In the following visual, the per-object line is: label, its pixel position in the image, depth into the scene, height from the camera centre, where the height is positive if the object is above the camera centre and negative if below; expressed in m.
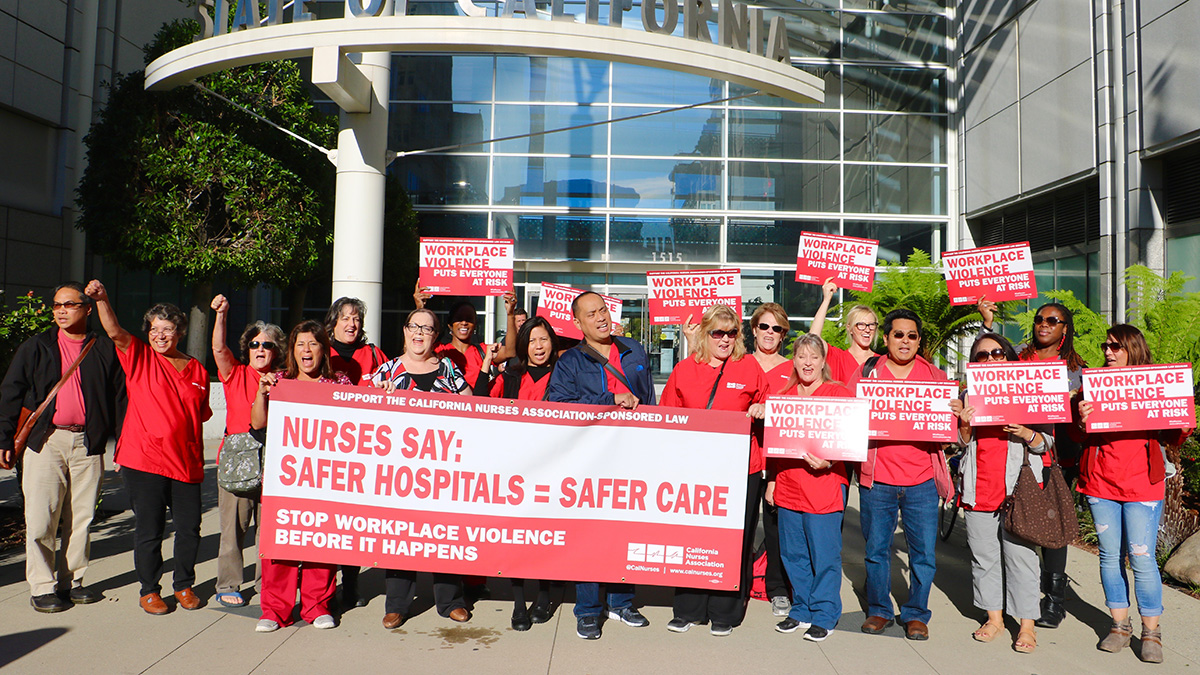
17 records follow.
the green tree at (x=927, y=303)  13.70 +1.25
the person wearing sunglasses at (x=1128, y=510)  4.82 -0.74
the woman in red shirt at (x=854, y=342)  5.59 +0.23
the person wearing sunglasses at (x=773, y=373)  5.52 +0.01
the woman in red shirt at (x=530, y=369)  5.85 +0.00
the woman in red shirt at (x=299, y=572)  5.06 -1.27
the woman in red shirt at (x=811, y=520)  4.99 -0.87
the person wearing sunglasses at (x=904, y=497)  5.03 -0.72
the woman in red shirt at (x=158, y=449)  5.29 -0.56
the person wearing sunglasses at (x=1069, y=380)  5.46 +0.01
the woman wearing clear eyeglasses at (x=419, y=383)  5.16 -0.11
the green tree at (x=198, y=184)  12.54 +2.70
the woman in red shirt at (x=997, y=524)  4.96 -0.87
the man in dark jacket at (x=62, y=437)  5.29 -0.51
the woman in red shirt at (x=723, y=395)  5.17 -0.14
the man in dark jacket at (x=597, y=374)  5.23 -0.02
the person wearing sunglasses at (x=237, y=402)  5.33 -0.25
